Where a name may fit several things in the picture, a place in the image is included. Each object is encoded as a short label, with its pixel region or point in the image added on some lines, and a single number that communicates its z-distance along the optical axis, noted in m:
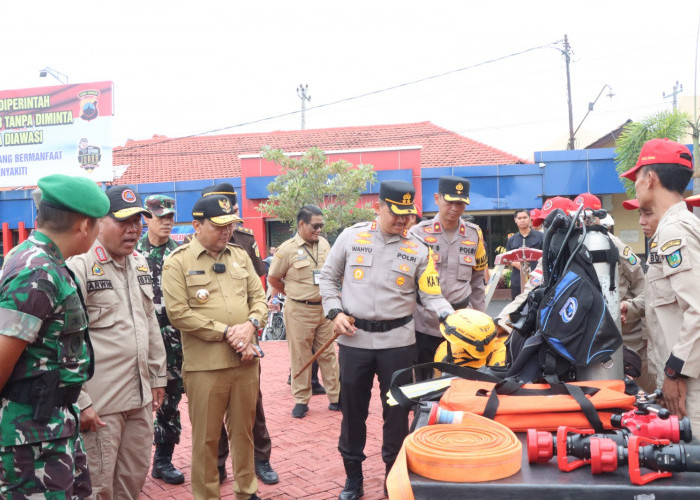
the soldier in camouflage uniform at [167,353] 4.45
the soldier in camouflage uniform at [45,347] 2.12
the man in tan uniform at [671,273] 2.46
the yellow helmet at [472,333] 3.18
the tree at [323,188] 15.16
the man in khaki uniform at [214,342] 3.60
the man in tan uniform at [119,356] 3.02
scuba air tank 2.41
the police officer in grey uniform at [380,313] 3.92
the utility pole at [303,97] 35.88
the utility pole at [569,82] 23.47
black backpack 2.31
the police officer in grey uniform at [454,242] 5.07
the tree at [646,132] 11.61
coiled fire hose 1.70
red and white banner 21.64
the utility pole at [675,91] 37.10
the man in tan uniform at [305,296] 6.37
